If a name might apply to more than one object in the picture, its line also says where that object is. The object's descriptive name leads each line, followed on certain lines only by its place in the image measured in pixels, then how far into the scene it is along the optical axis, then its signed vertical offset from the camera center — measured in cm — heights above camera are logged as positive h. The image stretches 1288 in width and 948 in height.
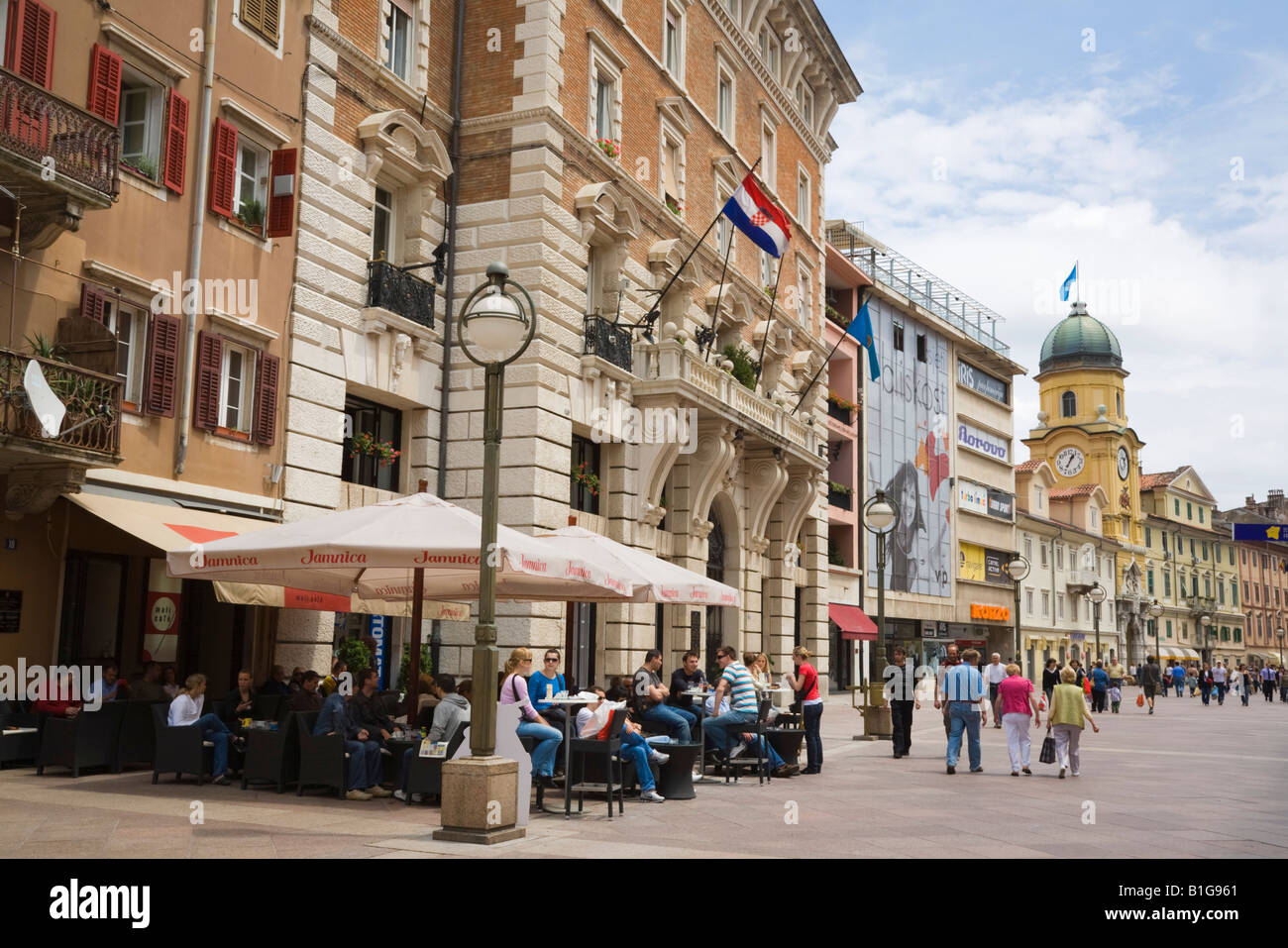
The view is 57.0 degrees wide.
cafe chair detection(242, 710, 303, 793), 1231 -133
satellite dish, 1267 +235
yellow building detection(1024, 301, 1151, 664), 8400 +1488
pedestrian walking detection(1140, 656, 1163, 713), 4022 -112
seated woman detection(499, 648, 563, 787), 1241 -95
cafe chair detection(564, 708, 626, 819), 1202 -122
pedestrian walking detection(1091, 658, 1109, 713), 3719 -124
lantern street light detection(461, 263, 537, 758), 957 +198
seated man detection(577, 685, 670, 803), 1277 -113
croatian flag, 2398 +864
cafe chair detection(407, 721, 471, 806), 1160 -142
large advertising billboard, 5166 +879
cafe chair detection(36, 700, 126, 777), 1298 -128
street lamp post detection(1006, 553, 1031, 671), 2924 +184
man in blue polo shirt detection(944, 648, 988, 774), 1717 -88
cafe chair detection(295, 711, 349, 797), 1189 -133
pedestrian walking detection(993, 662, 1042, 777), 1705 -98
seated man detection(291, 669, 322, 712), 1316 -74
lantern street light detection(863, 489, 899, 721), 2389 +240
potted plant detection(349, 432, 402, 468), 1975 +303
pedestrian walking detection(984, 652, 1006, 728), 2791 -79
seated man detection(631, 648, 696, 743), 1434 -94
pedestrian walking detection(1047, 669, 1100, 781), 1661 -99
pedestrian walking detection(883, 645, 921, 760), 1959 -113
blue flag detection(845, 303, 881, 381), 2980 +788
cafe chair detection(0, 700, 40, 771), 1338 -128
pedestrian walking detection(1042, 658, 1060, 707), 3092 -85
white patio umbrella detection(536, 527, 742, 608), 1398 +78
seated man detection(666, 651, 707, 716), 1577 -64
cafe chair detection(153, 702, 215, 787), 1260 -133
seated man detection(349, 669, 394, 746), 1270 -86
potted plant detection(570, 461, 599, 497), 2367 +309
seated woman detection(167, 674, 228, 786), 1287 -101
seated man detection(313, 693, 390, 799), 1200 -122
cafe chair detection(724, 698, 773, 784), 1512 -145
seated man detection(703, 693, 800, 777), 1526 -146
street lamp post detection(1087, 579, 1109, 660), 4190 +175
